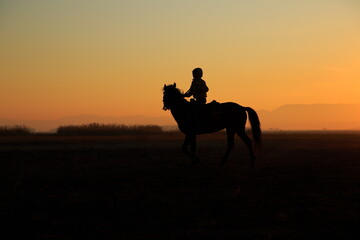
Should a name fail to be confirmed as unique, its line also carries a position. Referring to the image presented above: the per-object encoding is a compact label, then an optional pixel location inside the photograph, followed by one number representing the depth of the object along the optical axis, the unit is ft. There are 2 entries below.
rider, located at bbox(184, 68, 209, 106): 45.68
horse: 45.47
